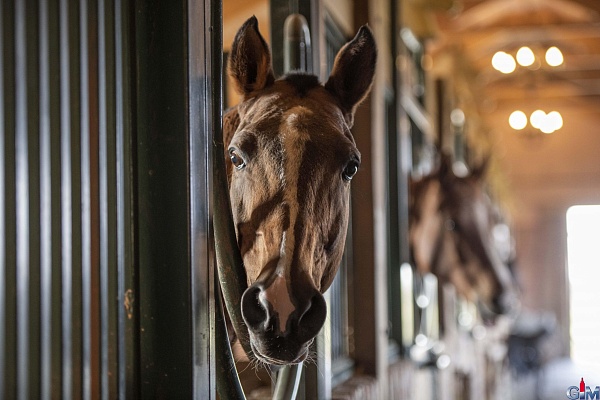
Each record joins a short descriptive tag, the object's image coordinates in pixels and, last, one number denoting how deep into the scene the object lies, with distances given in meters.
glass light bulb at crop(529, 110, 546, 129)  10.45
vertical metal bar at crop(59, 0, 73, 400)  1.60
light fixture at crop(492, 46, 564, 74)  8.20
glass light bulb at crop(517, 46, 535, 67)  8.33
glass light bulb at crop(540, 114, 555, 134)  10.45
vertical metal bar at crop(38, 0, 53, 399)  1.58
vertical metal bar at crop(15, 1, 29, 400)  1.56
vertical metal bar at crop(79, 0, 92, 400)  1.60
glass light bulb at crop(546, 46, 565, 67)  8.16
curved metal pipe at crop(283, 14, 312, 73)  1.95
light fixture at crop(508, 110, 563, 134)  10.45
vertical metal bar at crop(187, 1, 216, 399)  1.57
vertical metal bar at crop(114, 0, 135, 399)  1.60
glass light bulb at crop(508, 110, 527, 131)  10.57
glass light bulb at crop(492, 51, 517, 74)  8.70
